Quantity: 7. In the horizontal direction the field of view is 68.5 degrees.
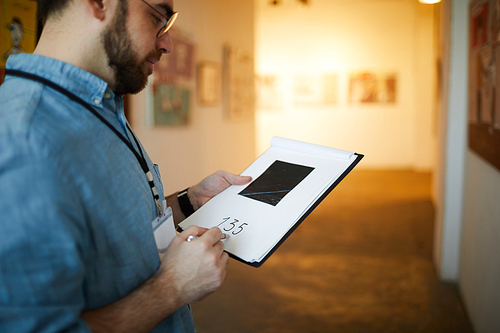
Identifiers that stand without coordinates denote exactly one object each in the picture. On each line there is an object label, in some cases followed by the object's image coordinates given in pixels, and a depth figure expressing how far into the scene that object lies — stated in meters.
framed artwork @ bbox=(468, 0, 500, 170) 1.78
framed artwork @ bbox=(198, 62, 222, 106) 3.36
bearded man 0.50
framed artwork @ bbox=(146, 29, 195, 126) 2.66
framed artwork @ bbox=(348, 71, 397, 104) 8.17
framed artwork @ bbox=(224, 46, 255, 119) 3.95
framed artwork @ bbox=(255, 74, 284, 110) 8.88
